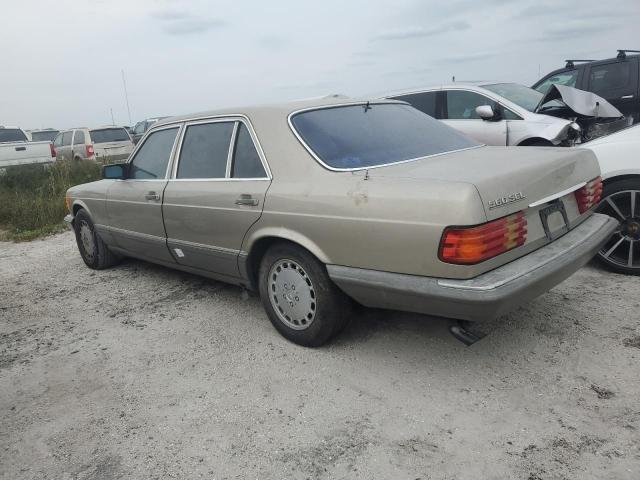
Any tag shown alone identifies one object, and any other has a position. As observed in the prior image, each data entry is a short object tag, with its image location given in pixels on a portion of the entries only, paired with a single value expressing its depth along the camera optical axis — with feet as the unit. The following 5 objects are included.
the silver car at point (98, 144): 55.11
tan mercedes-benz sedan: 8.82
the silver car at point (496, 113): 21.52
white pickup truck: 42.39
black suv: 25.57
